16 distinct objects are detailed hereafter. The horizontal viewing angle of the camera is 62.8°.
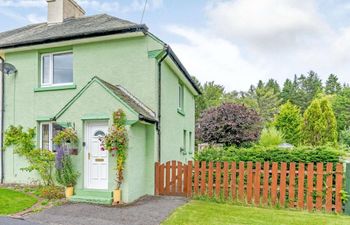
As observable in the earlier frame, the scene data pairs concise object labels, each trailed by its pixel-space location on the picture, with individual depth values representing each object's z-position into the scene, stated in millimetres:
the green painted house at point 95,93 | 10117
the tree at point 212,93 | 50062
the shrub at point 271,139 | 15625
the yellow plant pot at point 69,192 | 10086
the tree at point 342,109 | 57178
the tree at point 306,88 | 74288
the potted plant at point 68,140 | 10055
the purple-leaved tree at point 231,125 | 19109
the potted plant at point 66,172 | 10188
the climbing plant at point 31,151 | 10953
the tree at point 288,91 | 74912
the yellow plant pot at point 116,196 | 9469
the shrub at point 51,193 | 10258
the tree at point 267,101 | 62816
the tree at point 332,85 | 82875
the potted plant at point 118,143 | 9383
